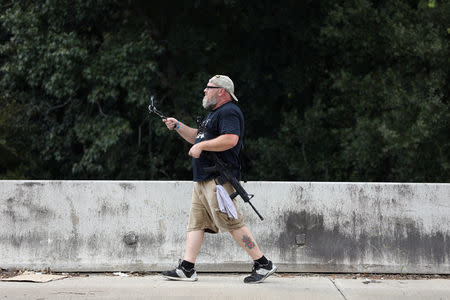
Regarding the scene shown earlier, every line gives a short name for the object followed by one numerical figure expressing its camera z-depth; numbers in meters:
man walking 12.20
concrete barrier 13.76
